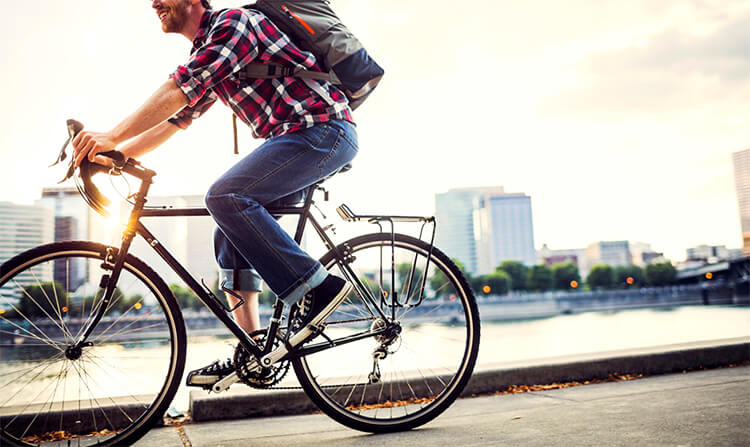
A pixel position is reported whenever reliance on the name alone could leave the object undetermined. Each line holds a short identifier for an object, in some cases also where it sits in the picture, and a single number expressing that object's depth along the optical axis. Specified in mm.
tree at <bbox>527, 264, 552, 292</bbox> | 105500
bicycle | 2156
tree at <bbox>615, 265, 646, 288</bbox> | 111938
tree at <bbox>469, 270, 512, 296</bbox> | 103062
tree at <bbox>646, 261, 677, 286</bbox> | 109250
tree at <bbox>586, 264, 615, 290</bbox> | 111000
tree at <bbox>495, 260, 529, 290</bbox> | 105500
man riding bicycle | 2049
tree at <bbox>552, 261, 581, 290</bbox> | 106438
